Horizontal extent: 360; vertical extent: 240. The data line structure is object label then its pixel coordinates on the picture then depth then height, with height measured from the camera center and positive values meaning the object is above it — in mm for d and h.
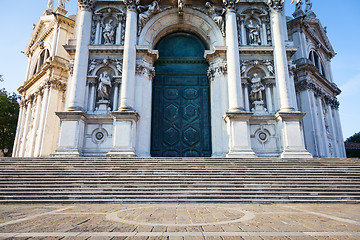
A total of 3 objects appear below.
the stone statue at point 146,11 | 15733 +10295
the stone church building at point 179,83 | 13406 +5475
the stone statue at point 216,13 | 15781 +10274
